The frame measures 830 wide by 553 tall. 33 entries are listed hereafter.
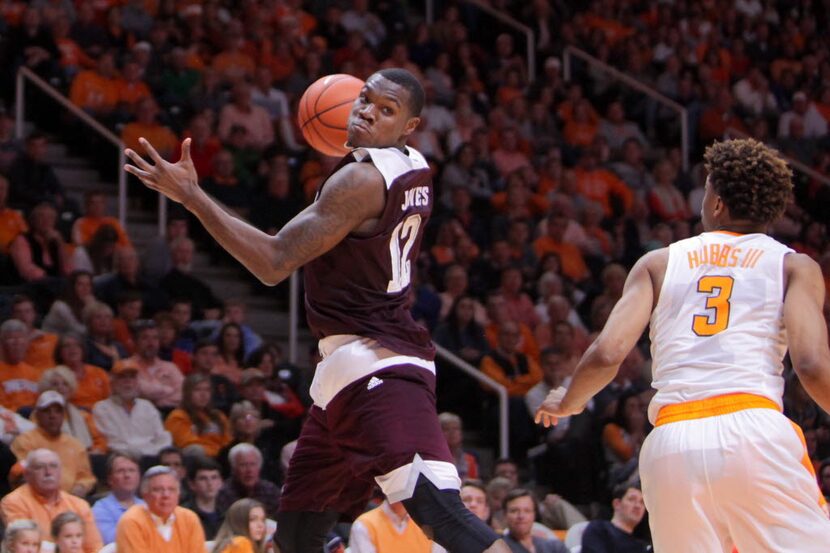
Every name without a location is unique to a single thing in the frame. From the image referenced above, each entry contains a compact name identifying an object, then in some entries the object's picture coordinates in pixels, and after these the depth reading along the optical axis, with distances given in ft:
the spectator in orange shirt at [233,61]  46.32
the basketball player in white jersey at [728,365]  13.89
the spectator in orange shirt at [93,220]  38.65
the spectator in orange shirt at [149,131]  41.60
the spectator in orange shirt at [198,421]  33.24
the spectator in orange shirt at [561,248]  45.60
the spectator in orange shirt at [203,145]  42.19
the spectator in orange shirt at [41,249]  36.47
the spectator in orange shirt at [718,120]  55.67
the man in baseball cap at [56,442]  30.19
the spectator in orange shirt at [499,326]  40.86
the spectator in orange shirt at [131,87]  43.21
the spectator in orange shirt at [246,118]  43.93
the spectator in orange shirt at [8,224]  36.73
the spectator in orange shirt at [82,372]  33.27
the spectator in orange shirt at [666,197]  49.96
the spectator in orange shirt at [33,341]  33.63
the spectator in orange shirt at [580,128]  52.42
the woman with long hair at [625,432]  36.60
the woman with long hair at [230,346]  36.37
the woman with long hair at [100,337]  34.63
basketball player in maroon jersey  15.42
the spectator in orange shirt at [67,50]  43.78
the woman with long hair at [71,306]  35.06
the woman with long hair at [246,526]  28.27
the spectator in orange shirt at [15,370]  32.42
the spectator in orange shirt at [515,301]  42.16
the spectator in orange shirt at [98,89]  43.04
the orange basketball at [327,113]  19.58
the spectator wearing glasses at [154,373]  34.30
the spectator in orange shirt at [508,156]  48.98
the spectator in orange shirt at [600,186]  49.57
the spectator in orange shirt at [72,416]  31.78
